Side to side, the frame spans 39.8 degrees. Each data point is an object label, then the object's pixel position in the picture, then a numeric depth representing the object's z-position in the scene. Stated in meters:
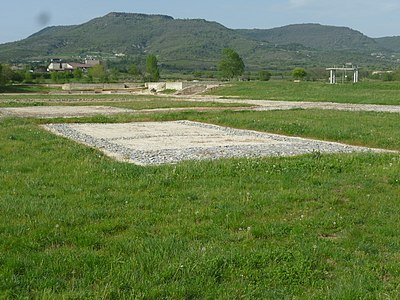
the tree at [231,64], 112.44
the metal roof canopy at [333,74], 85.79
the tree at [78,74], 135.27
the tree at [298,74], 117.56
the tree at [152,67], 125.50
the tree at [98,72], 133.02
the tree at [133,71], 148.00
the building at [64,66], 181.00
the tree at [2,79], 90.39
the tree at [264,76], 117.65
